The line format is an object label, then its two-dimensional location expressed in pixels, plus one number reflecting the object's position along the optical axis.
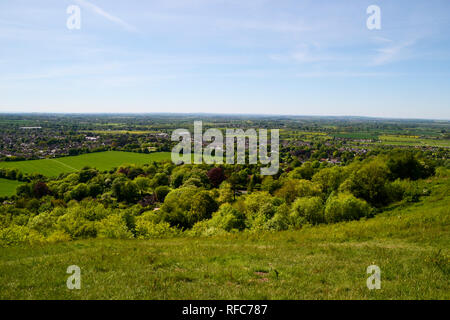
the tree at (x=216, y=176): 63.38
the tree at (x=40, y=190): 56.53
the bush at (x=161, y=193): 57.25
